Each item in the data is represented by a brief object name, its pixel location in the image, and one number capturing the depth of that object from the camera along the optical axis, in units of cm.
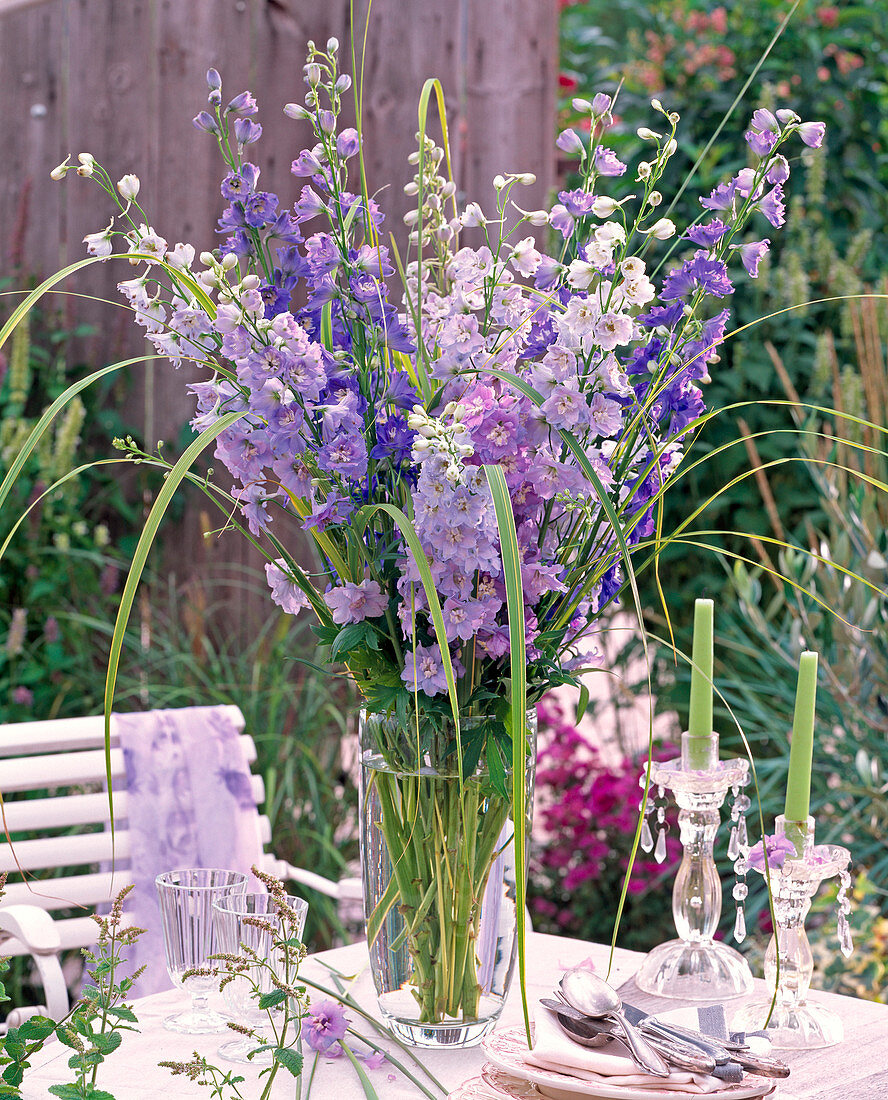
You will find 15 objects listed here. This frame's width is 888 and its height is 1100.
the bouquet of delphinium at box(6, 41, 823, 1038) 193
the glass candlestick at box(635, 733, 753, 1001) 220
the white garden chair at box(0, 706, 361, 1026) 271
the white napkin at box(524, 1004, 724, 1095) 191
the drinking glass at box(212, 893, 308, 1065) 203
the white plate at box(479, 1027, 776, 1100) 189
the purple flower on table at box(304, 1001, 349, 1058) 205
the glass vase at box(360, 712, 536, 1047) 203
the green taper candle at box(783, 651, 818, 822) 213
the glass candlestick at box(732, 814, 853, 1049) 211
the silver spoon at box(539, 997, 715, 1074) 192
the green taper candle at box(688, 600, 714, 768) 220
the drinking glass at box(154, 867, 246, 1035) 208
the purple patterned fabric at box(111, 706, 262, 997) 279
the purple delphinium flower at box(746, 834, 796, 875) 212
